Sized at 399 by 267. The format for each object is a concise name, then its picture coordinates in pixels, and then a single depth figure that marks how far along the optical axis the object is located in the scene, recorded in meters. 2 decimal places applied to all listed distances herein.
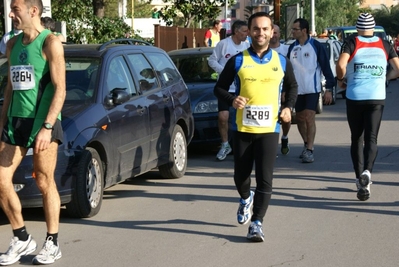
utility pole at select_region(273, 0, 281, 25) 23.72
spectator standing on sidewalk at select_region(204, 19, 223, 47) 23.19
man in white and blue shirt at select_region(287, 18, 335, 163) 12.01
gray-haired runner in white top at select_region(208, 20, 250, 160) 12.80
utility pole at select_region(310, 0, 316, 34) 47.92
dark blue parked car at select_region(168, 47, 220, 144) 12.76
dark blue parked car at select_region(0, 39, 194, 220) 8.05
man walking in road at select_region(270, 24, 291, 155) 12.78
